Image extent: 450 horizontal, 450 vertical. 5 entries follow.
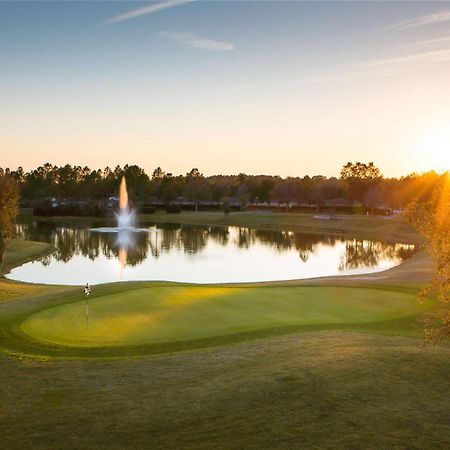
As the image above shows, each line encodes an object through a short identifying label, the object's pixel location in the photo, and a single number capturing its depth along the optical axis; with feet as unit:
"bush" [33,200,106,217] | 446.60
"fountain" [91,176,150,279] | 203.64
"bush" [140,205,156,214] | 477.94
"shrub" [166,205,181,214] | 486.38
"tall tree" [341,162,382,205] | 458.50
